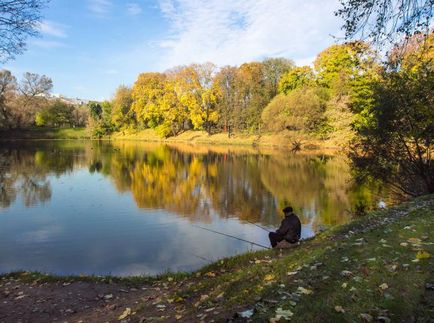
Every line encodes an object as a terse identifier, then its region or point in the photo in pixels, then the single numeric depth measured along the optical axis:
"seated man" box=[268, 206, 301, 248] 11.58
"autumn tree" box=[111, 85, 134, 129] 107.38
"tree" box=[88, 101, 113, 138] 109.00
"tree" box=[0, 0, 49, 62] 10.33
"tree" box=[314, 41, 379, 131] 56.71
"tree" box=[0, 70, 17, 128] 85.31
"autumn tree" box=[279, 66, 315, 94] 77.38
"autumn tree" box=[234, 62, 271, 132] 77.75
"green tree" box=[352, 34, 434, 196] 17.89
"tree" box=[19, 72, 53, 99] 95.12
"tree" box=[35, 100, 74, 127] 105.25
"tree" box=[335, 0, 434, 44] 8.95
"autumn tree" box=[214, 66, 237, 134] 82.12
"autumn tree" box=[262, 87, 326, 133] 63.31
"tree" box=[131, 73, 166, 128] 96.12
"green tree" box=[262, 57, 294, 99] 86.25
